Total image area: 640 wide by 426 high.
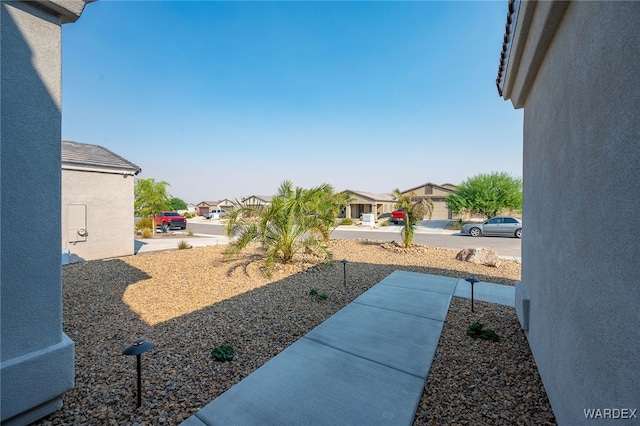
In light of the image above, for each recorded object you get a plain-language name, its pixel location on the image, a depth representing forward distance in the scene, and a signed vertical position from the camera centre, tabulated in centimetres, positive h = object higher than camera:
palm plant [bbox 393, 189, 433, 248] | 1167 +13
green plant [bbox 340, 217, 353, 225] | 2875 -111
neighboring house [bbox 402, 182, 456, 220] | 3419 +236
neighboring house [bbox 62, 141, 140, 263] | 948 +25
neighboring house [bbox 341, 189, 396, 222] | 3525 +90
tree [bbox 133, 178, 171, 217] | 1797 +89
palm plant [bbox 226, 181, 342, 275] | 746 -39
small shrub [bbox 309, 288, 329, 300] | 566 -179
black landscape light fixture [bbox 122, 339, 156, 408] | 260 -136
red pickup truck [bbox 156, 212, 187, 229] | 2334 -84
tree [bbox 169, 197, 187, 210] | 5879 +146
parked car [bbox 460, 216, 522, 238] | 1806 -103
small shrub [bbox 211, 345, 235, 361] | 339 -181
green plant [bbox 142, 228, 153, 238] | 1801 -151
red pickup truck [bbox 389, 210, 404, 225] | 2812 -56
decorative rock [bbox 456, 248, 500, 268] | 903 -155
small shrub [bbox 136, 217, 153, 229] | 1866 -88
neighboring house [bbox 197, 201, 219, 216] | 6069 +106
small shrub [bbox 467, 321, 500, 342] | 395 -181
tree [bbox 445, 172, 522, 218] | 2483 +161
